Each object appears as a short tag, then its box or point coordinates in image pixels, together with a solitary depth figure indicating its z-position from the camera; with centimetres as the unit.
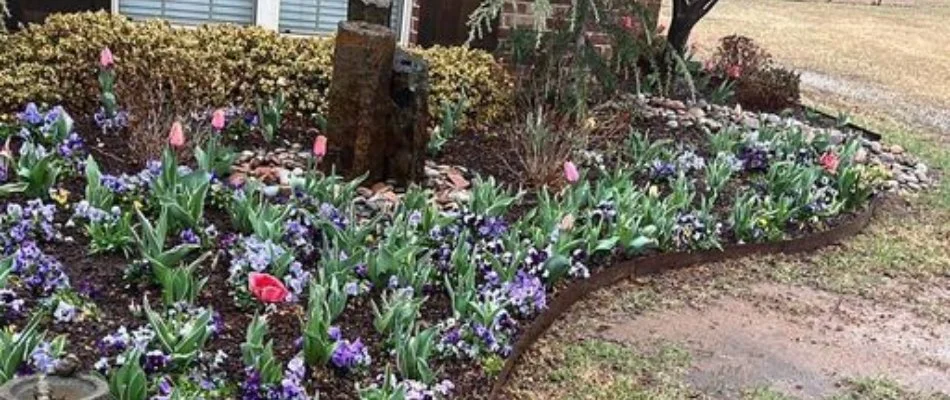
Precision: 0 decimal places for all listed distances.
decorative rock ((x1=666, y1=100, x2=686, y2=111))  733
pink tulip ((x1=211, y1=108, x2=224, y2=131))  433
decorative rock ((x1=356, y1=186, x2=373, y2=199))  470
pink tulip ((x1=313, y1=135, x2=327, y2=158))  424
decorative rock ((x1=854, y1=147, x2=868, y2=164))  639
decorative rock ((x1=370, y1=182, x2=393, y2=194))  478
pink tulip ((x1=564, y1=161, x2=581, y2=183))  452
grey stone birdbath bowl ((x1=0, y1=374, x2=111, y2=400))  233
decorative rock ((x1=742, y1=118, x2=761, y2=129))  705
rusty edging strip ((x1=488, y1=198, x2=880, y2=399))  375
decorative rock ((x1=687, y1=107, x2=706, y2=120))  714
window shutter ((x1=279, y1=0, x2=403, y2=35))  712
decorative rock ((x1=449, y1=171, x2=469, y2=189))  513
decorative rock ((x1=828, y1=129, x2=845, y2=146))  678
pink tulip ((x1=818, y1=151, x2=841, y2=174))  582
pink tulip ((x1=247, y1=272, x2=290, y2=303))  288
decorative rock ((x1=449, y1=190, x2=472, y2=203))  468
